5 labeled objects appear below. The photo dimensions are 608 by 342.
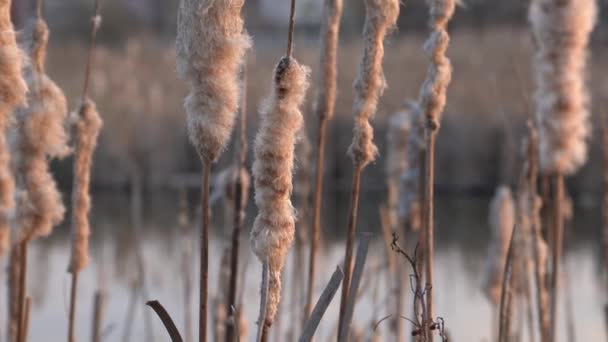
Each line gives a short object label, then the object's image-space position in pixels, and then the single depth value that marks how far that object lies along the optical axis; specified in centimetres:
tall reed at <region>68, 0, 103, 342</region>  272
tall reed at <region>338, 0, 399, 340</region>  257
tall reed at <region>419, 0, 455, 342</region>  263
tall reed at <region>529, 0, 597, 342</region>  283
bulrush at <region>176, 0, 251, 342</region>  241
